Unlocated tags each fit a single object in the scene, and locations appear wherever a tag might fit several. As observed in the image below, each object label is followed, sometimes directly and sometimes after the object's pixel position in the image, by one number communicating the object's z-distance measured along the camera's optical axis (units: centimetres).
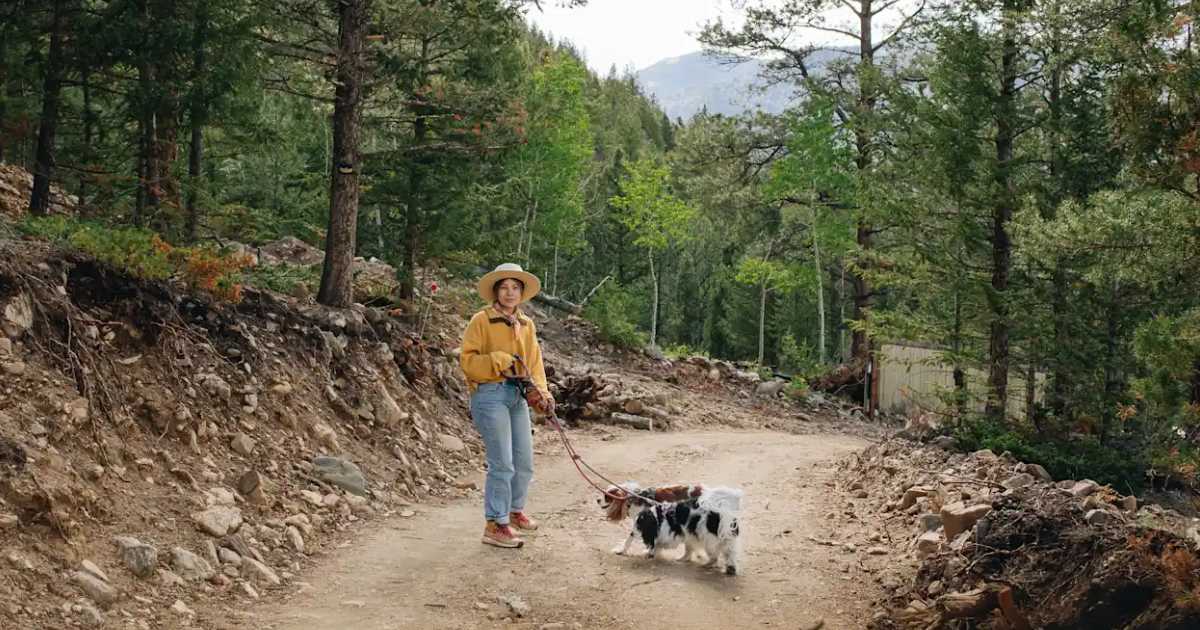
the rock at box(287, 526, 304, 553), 669
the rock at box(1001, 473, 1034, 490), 805
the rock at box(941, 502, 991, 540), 636
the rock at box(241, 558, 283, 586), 598
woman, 678
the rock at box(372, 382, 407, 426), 1045
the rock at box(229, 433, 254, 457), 771
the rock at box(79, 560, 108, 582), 514
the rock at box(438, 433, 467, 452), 1114
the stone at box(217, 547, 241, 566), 599
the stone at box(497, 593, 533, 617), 553
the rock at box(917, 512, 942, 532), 723
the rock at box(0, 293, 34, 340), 647
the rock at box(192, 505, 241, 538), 624
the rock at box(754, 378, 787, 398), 2251
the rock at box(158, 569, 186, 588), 546
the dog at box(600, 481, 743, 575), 639
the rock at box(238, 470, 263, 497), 709
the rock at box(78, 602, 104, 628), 473
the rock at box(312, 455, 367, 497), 824
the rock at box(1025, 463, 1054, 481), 987
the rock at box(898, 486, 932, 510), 838
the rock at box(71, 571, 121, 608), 497
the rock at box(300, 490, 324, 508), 761
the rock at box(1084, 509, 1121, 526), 534
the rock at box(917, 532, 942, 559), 652
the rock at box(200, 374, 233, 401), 805
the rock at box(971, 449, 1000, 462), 999
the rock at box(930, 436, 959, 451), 1199
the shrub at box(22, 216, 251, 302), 790
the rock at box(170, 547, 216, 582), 564
